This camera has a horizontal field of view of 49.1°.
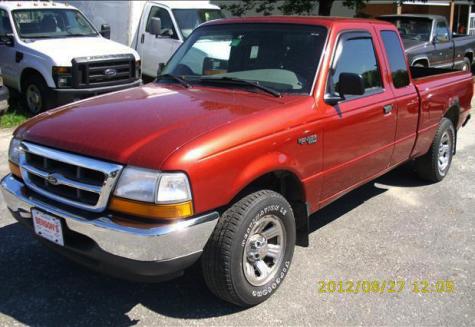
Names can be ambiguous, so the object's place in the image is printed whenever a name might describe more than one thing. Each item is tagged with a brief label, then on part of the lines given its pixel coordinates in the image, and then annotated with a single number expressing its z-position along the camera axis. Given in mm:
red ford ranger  2826
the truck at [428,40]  11664
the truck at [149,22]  10781
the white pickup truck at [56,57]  8438
